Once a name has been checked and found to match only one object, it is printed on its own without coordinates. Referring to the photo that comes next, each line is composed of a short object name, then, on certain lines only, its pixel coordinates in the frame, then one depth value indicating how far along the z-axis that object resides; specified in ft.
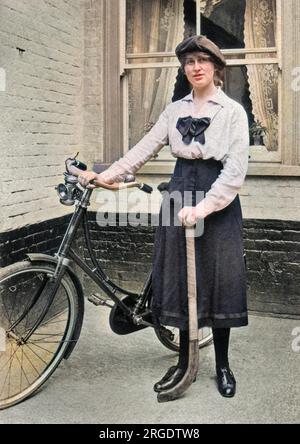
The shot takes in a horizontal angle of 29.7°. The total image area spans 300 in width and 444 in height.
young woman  10.74
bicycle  10.78
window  16.28
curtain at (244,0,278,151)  16.51
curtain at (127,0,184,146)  17.29
